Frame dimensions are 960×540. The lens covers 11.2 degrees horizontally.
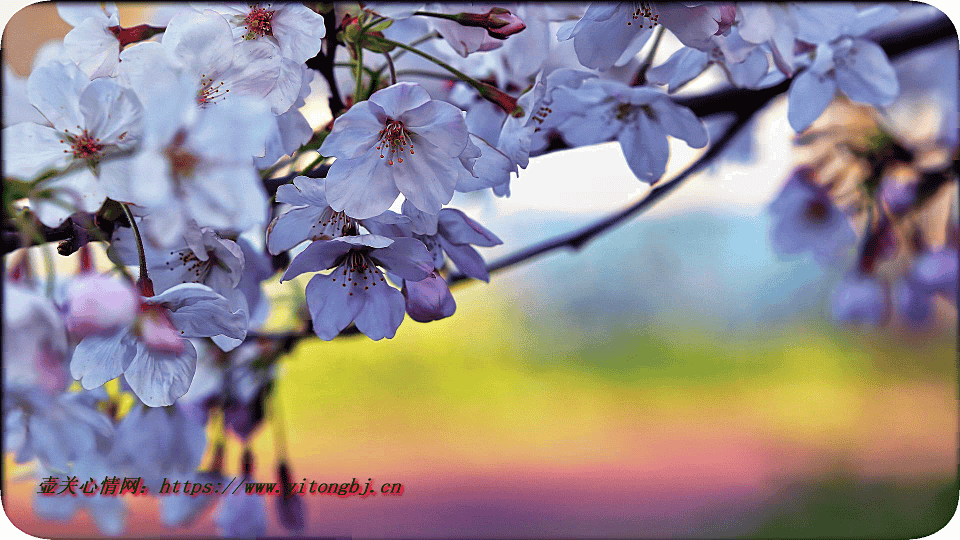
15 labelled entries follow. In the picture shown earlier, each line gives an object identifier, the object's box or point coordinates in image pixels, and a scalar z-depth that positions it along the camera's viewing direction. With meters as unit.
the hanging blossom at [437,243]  1.07
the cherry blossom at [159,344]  1.06
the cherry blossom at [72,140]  1.05
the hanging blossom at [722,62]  1.10
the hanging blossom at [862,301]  1.30
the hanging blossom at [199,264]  1.07
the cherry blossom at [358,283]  1.07
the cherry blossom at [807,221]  1.30
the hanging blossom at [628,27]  1.08
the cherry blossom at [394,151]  1.07
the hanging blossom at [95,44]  1.08
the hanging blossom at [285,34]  1.07
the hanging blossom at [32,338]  1.05
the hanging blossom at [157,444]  1.14
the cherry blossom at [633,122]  1.11
